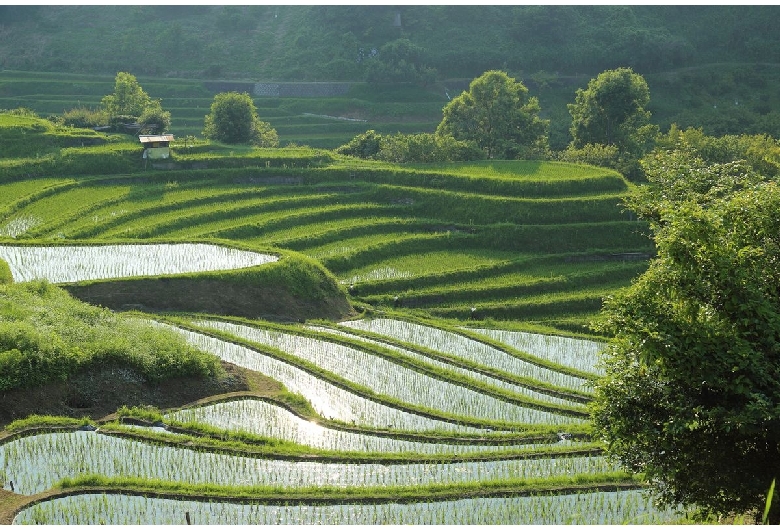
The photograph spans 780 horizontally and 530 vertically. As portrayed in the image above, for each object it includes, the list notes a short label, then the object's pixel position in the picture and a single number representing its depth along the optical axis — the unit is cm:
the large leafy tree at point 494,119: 4956
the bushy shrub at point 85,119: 4806
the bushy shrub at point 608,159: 4691
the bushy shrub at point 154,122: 4681
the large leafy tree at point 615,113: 5072
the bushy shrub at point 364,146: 4834
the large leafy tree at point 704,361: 1535
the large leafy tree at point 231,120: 4866
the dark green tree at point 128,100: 5212
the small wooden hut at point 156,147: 4259
